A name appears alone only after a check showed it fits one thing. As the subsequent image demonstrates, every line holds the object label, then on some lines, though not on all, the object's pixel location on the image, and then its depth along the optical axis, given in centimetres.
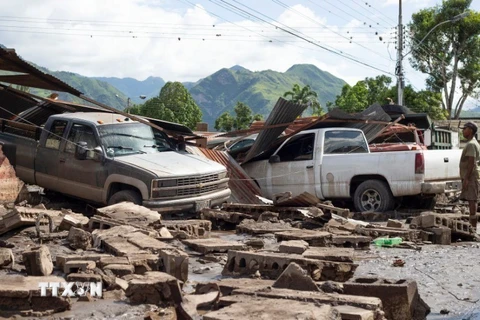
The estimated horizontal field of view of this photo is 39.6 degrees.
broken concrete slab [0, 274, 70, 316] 524
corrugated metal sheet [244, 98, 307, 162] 1462
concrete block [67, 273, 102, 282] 586
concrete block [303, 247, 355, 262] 689
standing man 1120
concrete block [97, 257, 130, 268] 652
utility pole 3688
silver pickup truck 1116
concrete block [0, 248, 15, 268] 677
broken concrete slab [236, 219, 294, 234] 1023
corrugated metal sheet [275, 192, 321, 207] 1195
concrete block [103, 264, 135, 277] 631
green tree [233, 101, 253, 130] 8131
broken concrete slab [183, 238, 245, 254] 809
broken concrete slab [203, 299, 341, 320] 428
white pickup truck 1316
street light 3688
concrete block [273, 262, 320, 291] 537
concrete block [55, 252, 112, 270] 664
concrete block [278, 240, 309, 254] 744
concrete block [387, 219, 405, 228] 1042
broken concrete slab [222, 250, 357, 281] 654
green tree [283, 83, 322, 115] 8962
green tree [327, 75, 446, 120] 4881
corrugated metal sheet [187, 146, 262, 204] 1394
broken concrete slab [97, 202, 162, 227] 941
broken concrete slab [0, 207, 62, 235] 845
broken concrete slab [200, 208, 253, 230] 1124
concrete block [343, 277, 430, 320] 522
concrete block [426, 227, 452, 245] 972
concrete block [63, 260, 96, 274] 636
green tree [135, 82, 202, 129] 7394
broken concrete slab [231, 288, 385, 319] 475
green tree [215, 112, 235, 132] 8174
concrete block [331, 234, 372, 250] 898
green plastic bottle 934
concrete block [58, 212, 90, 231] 897
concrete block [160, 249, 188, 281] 639
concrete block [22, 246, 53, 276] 629
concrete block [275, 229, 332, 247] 888
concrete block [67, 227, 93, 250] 807
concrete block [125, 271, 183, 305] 538
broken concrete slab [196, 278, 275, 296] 572
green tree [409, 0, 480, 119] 5125
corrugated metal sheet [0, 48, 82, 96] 1046
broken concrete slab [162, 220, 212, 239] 916
